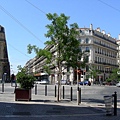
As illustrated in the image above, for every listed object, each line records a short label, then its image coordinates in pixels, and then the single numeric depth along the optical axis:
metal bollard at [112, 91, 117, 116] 8.77
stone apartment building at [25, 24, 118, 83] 84.09
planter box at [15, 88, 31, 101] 13.59
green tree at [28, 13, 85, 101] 14.30
